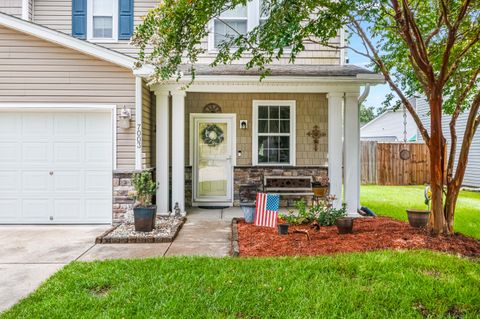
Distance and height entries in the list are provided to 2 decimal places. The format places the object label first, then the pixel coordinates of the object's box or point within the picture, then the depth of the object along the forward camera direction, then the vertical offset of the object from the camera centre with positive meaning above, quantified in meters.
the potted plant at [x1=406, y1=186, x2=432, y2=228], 5.96 -0.94
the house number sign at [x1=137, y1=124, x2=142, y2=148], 6.91 +0.44
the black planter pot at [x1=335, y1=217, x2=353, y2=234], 5.81 -1.05
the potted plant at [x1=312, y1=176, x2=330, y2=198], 8.10 -0.65
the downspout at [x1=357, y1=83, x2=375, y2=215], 7.64 +1.40
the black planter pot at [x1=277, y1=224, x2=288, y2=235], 5.77 -1.11
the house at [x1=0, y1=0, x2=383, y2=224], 6.79 +0.85
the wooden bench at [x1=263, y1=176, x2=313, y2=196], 8.91 -0.64
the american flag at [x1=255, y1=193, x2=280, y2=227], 6.40 -0.90
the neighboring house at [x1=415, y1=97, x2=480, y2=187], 14.38 +0.30
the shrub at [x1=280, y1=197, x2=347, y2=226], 6.38 -0.99
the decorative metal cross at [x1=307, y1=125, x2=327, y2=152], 9.24 +0.63
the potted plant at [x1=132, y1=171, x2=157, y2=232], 6.06 -0.80
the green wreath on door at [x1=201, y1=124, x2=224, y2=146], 9.33 +0.54
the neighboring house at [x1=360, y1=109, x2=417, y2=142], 25.05 +2.46
